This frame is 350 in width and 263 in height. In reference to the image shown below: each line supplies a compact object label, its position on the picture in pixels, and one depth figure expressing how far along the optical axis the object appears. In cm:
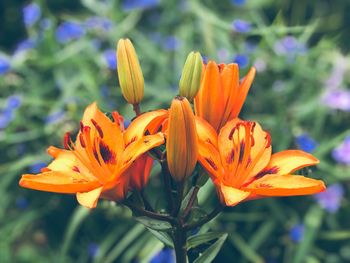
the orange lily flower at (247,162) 83
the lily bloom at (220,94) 89
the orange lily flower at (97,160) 82
